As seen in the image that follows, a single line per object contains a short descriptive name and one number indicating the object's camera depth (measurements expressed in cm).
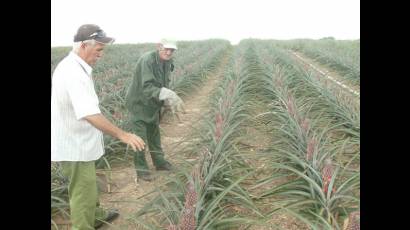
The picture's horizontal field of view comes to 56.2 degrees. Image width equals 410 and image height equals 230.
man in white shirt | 218
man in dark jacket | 332
